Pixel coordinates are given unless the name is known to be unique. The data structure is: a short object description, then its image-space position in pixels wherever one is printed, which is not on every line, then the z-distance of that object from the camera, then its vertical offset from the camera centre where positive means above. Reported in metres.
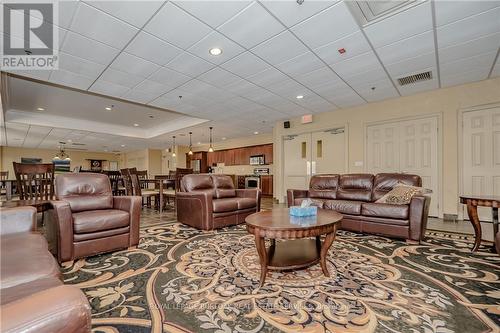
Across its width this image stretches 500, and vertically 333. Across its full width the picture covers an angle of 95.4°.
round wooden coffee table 1.95 -0.56
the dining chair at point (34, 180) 3.26 -0.18
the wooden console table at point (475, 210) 2.57 -0.47
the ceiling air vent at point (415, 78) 4.06 +1.71
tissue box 2.43 -0.45
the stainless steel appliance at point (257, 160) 9.79 +0.42
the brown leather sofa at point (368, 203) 3.10 -0.53
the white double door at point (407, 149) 4.87 +0.48
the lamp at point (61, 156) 13.09 +0.75
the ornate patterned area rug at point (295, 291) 1.46 -0.98
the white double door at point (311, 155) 6.25 +0.42
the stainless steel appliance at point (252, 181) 9.57 -0.52
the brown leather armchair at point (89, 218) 2.38 -0.56
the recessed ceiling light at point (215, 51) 3.16 +1.67
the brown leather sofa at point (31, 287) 0.54 -0.42
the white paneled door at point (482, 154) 4.23 +0.32
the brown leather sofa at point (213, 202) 3.71 -0.57
